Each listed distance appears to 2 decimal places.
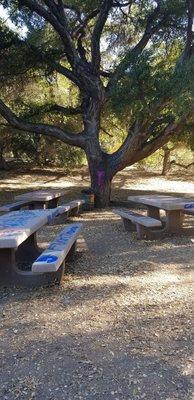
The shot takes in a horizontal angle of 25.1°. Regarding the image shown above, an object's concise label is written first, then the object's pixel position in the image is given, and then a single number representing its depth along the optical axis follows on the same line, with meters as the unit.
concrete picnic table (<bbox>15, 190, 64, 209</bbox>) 8.24
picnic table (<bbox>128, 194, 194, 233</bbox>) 6.27
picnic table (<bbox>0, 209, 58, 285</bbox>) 3.76
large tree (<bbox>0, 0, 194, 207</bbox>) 9.45
